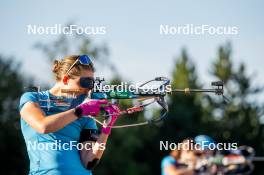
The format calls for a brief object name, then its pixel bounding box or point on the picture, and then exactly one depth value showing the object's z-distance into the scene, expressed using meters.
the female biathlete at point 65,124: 8.34
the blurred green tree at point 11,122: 54.46
